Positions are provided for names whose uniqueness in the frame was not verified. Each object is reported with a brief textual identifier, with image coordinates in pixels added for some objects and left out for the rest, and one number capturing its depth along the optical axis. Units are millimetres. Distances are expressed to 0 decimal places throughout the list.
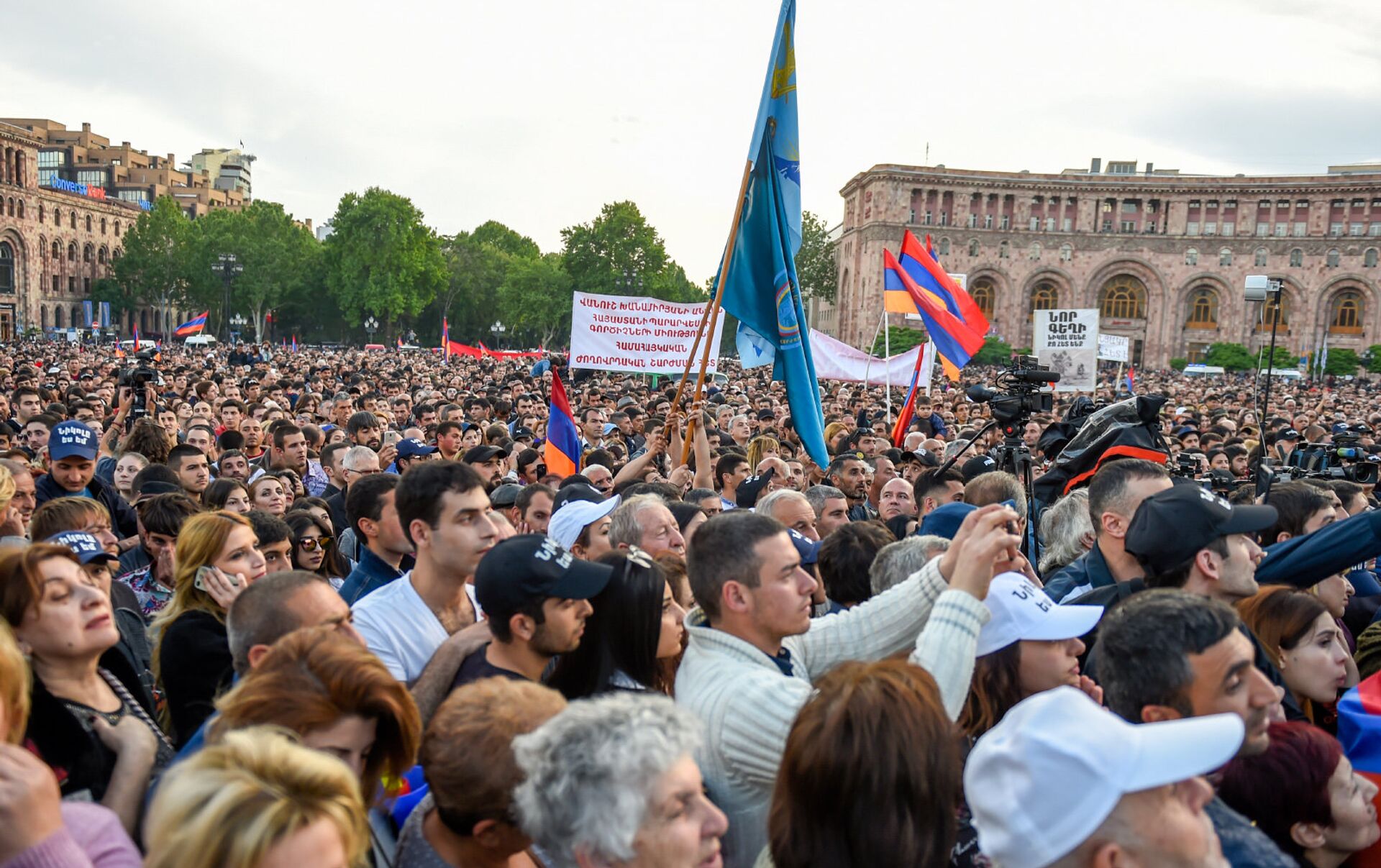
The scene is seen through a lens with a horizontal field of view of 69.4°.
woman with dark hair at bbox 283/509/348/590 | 5273
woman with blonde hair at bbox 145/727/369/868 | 1655
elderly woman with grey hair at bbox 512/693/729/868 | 1962
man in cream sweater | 2566
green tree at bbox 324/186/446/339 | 74188
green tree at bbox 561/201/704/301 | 78000
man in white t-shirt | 3574
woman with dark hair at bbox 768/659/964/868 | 2119
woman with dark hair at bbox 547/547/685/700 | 3178
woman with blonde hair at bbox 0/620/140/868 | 1802
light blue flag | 6422
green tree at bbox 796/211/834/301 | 86438
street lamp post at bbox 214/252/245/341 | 38097
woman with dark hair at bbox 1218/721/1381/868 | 2549
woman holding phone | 3260
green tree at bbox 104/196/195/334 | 80875
